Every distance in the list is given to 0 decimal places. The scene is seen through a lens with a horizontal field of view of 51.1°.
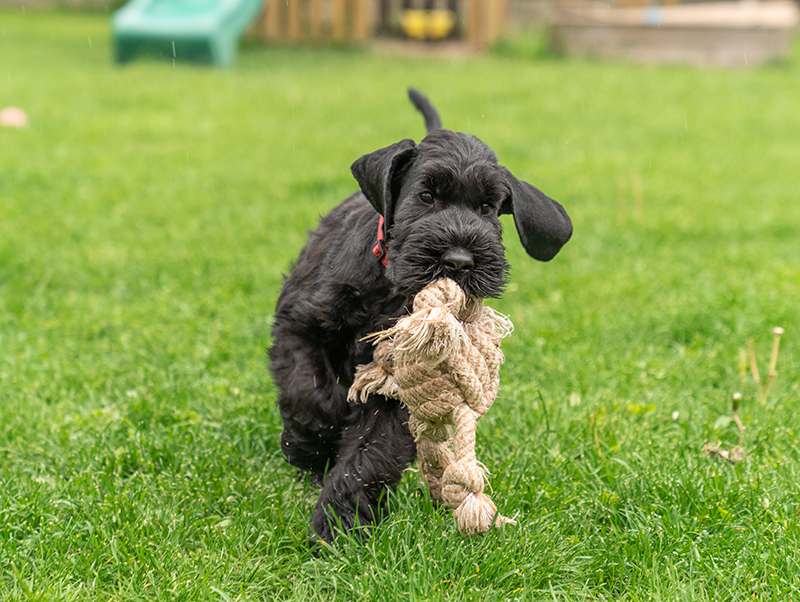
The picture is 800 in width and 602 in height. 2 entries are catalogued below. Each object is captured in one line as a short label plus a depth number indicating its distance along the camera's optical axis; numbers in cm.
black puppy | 237
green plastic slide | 1305
